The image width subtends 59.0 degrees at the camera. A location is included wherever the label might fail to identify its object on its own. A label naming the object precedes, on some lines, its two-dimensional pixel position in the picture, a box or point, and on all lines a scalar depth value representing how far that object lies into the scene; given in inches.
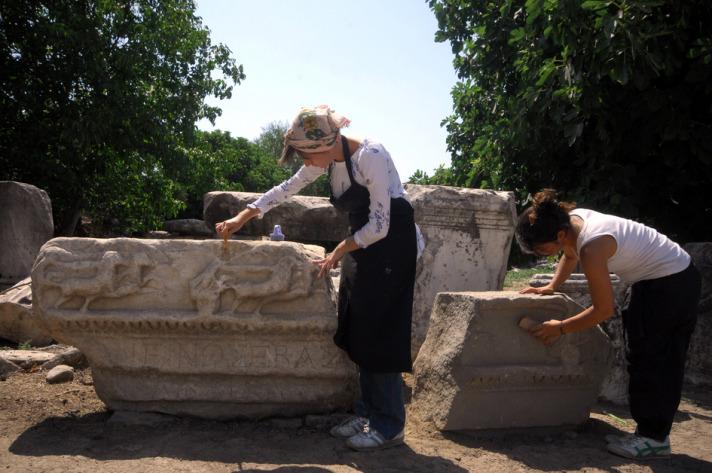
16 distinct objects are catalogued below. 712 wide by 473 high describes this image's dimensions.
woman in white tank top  111.8
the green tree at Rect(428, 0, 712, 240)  179.0
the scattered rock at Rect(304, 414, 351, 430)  126.6
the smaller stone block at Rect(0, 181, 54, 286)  252.5
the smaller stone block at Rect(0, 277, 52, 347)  196.4
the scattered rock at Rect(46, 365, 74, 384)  152.8
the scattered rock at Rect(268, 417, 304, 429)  126.4
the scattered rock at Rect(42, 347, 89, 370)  167.9
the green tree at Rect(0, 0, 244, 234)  347.9
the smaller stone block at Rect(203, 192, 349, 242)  323.6
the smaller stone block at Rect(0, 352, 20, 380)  159.6
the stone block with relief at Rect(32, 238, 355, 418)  124.0
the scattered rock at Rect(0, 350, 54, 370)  165.2
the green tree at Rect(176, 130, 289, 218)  443.8
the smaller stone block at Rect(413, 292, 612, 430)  123.6
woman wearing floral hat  108.4
